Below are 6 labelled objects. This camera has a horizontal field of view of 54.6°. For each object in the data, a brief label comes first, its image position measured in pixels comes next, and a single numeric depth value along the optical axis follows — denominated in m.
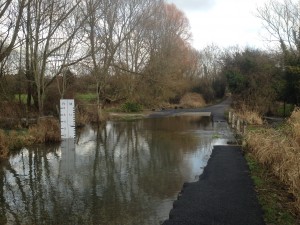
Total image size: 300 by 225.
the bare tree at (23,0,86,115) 15.20
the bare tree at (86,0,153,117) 23.84
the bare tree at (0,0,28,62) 8.46
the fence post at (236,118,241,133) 15.15
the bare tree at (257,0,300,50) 29.08
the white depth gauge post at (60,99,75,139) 14.77
